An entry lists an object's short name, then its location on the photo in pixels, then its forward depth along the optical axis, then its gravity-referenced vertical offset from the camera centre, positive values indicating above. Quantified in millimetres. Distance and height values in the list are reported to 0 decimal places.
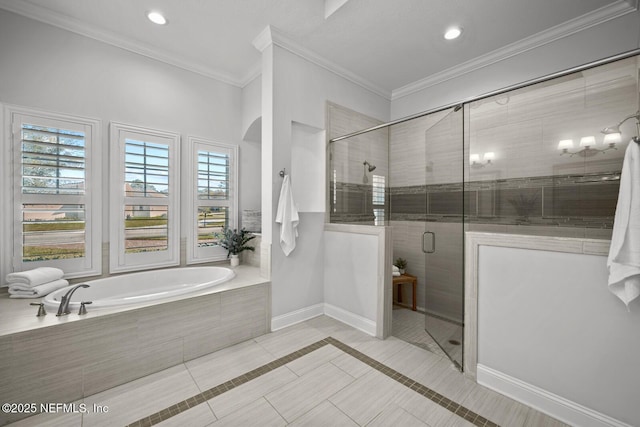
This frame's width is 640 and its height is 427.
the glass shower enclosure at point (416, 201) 2105 +129
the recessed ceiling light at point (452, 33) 2402 +1691
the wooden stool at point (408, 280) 2970 -756
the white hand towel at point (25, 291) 2035 -616
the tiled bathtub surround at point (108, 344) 1528 -912
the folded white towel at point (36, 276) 2047 -516
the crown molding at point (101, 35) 2218 +1728
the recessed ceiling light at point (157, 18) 2309 +1752
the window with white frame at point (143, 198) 2697 +154
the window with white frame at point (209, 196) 3180 +212
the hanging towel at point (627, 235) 1226 -95
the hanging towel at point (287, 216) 2545 -32
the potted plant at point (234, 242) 3221 -361
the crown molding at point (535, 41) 2105 +1646
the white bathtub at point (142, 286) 1916 -699
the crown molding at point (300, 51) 2504 +1682
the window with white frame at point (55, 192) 2238 +185
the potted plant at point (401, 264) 3252 -623
